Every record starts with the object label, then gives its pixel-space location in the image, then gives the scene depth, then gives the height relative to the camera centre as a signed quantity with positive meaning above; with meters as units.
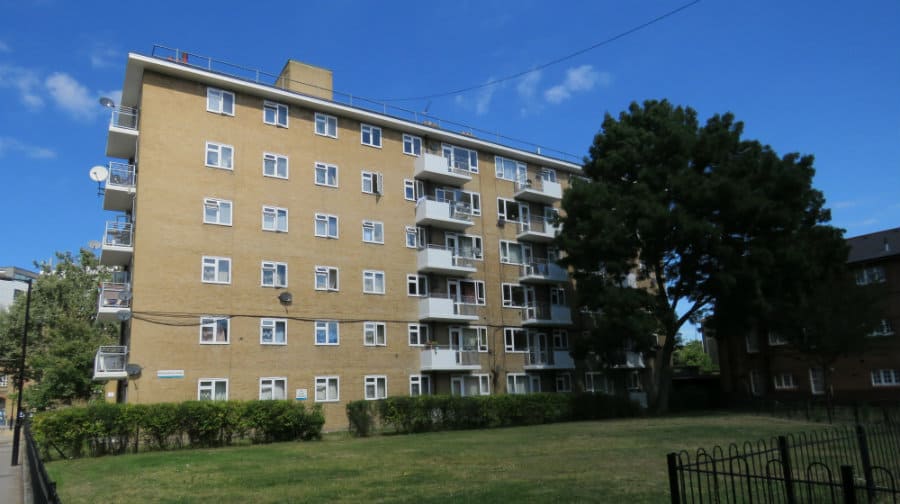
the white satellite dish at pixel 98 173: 30.22 +10.29
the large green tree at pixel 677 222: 33.16 +7.82
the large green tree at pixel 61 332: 43.53 +5.01
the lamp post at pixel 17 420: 20.58 -0.47
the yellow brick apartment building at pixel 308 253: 28.78 +6.94
